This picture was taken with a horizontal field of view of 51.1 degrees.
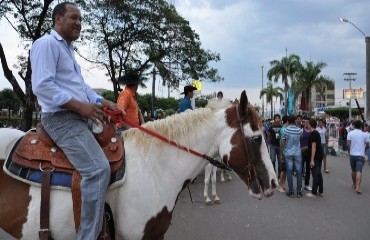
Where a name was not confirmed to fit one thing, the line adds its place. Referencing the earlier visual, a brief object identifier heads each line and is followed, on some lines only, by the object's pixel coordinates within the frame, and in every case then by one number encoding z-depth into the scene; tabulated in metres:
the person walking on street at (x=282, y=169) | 10.73
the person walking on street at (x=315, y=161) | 9.91
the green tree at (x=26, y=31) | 14.41
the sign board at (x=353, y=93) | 39.49
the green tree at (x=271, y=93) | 75.94
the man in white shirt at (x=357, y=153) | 10.38
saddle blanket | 2.75
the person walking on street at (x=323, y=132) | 14.34
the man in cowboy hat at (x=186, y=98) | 7.51
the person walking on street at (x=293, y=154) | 9.98
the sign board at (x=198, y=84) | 17.86
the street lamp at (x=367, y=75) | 24.53
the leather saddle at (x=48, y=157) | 2.71
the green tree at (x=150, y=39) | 20.98
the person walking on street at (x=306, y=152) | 10.91
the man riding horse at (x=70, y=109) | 2.67
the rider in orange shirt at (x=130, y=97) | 5.34
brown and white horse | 2.79
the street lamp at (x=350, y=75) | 47.60
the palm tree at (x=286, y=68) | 54.22
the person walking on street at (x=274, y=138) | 12.27
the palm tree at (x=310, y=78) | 53.38
